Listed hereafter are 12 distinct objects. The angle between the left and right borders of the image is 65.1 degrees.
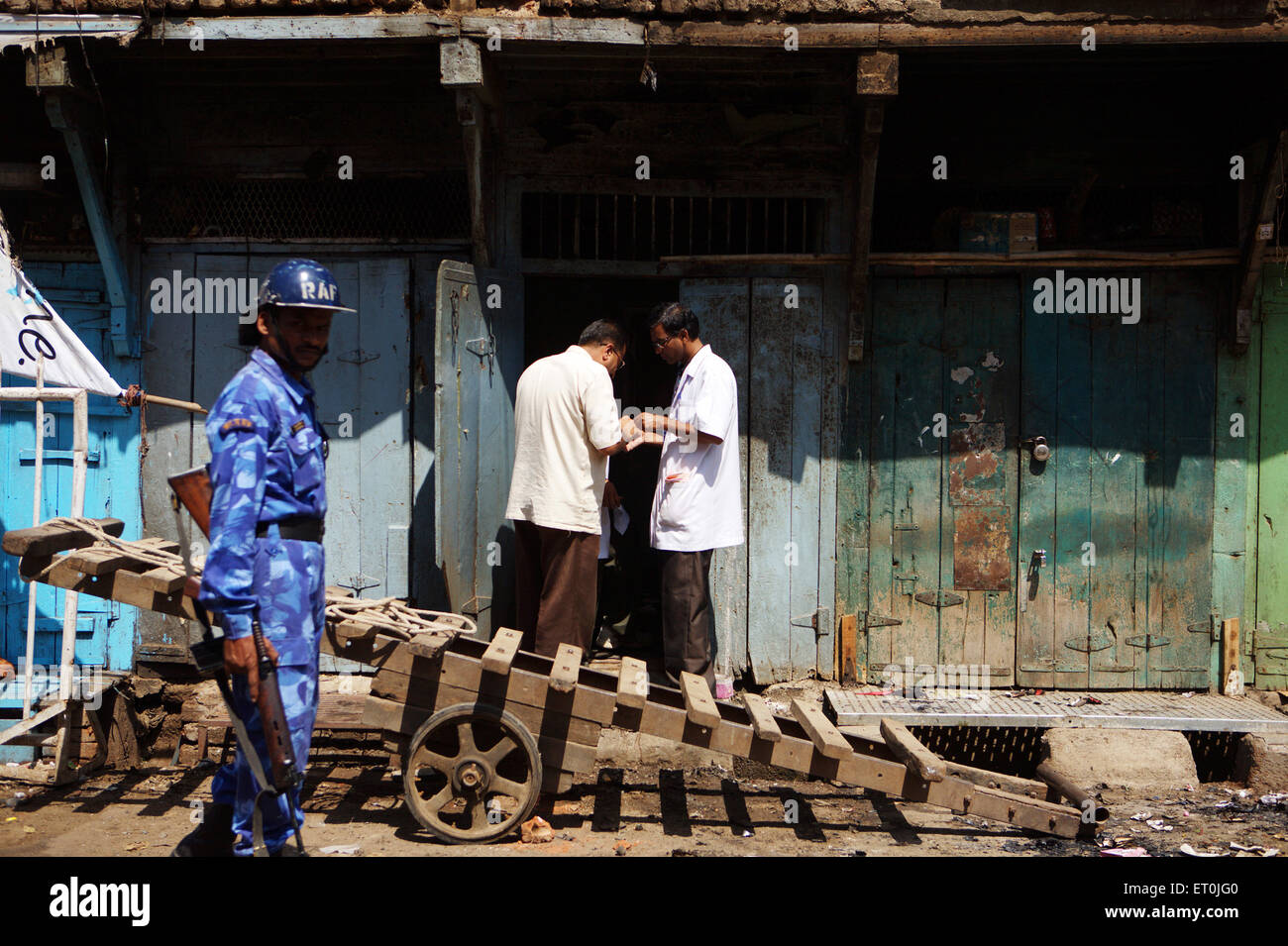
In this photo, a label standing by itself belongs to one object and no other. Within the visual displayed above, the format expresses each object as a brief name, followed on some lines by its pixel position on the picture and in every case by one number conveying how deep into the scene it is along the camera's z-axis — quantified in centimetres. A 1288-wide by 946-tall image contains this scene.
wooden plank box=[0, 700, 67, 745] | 474
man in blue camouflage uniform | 324
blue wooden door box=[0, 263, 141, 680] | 609
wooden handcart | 424
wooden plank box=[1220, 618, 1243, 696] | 604
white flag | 521
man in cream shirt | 524
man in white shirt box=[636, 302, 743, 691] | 550
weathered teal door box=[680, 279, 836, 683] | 614
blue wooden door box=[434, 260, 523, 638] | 551
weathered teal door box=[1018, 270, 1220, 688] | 607
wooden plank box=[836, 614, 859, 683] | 616
